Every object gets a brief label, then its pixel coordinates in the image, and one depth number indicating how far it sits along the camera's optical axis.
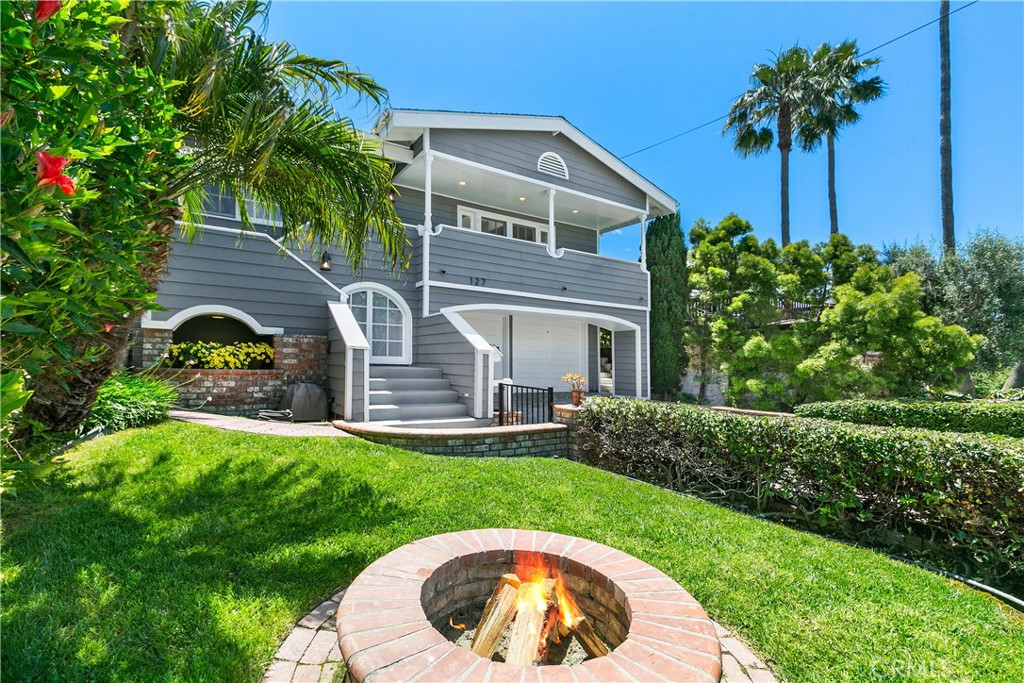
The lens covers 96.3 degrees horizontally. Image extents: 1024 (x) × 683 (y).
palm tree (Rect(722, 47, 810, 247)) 17.83
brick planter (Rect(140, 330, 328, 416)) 7.50
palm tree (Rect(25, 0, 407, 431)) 4.09
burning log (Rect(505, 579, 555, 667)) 2.05
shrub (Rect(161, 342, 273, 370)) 7.63
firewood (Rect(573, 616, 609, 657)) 2.19
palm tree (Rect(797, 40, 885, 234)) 17.30
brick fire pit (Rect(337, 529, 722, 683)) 1.63
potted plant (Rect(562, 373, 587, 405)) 9.01
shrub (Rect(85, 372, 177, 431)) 5.46
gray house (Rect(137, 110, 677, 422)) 8.01
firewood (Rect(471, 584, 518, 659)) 2.12
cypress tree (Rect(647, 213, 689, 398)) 15.02
